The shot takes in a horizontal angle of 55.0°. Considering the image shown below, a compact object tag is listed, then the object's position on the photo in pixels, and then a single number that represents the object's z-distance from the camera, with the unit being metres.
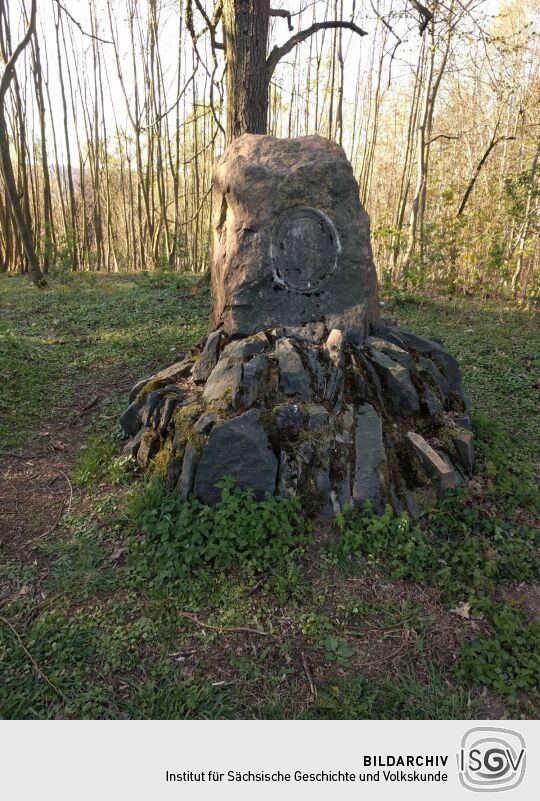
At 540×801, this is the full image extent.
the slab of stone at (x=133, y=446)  3.90
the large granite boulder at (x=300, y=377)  3.30
